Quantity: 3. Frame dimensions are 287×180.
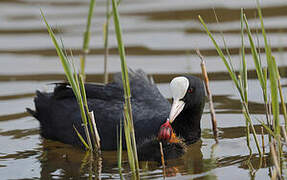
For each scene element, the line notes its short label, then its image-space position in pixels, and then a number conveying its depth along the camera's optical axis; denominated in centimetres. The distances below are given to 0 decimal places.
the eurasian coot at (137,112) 898
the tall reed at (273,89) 704
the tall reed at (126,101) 700
